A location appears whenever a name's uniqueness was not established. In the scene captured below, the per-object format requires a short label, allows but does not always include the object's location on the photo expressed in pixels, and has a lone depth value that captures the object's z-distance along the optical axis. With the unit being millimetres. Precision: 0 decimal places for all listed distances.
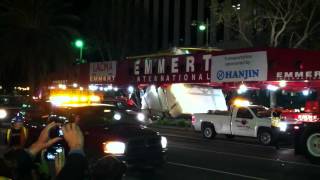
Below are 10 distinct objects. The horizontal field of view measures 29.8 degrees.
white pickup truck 23844
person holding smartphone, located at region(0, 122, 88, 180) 4180
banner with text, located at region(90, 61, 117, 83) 39719
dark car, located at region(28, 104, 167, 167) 13008
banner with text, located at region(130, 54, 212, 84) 31734
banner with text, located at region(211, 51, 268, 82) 27422
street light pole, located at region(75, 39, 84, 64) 42541
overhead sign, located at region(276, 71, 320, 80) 24500
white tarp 37031
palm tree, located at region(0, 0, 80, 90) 46406
